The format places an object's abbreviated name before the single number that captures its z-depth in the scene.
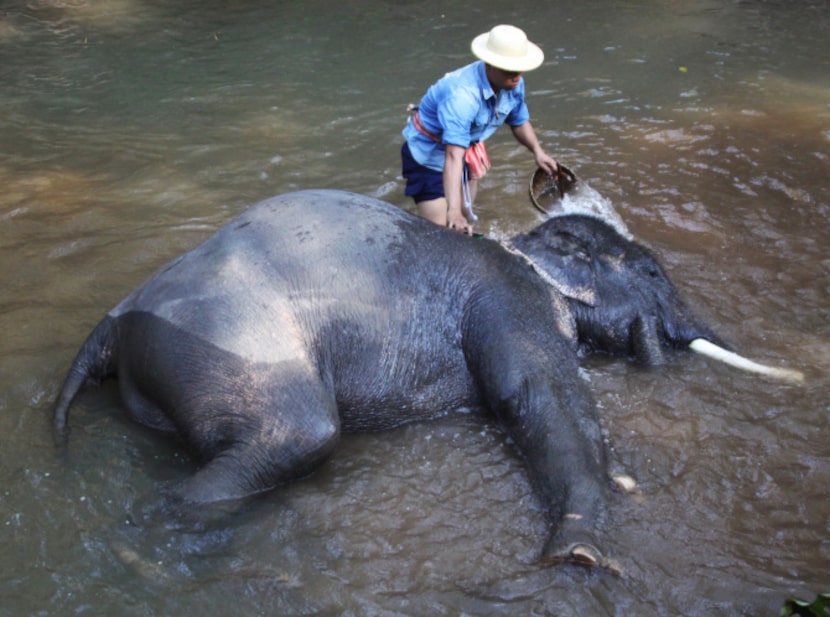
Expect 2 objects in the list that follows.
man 4.77
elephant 3.64
